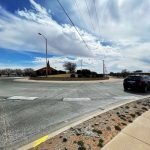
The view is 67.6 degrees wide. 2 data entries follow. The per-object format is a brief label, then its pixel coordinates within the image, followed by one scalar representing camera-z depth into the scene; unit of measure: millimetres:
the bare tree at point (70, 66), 53479
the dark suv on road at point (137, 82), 9430
